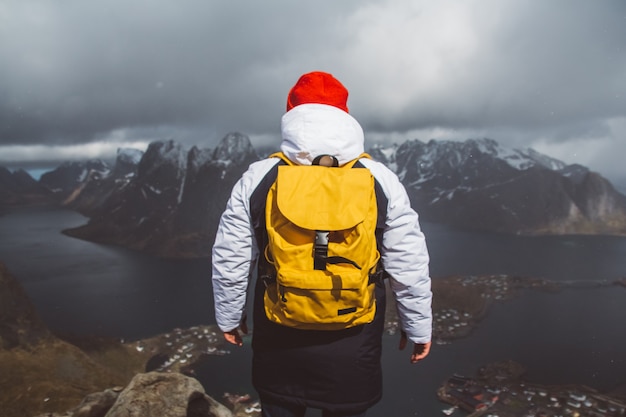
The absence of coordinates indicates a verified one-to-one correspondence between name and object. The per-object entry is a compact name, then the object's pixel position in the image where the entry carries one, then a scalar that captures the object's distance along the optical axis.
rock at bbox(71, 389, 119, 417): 6.06
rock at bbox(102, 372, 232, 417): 5.50
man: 2.27
